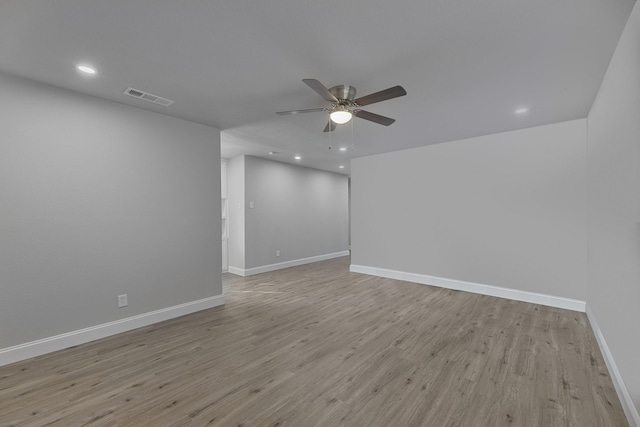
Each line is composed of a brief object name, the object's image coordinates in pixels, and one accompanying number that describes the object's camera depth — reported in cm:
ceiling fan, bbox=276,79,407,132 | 227
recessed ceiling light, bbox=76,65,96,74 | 230
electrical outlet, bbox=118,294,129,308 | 307
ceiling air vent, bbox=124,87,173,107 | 277
